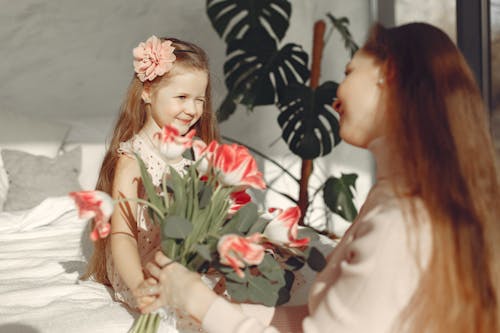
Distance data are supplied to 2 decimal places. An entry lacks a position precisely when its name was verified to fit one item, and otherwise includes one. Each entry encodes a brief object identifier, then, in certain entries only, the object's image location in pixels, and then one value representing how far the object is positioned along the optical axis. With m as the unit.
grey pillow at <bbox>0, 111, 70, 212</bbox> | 3.30
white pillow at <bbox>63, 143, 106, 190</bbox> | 3.35
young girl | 1.67
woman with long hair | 0.90
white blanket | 1.42
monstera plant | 3.38
